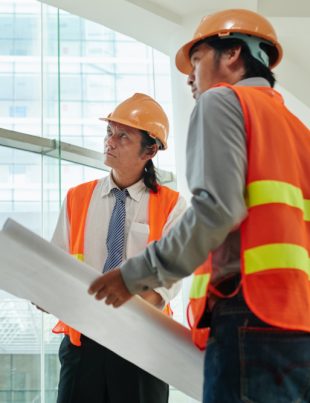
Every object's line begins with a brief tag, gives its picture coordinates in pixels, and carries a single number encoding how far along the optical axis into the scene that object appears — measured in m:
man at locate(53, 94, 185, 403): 2.74
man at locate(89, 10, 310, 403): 1.69
